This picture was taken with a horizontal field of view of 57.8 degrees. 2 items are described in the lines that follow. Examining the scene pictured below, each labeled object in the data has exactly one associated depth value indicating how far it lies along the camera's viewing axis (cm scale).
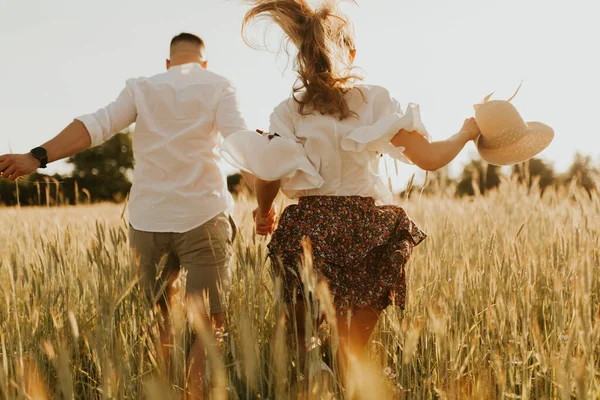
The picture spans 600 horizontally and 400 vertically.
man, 212
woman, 183
